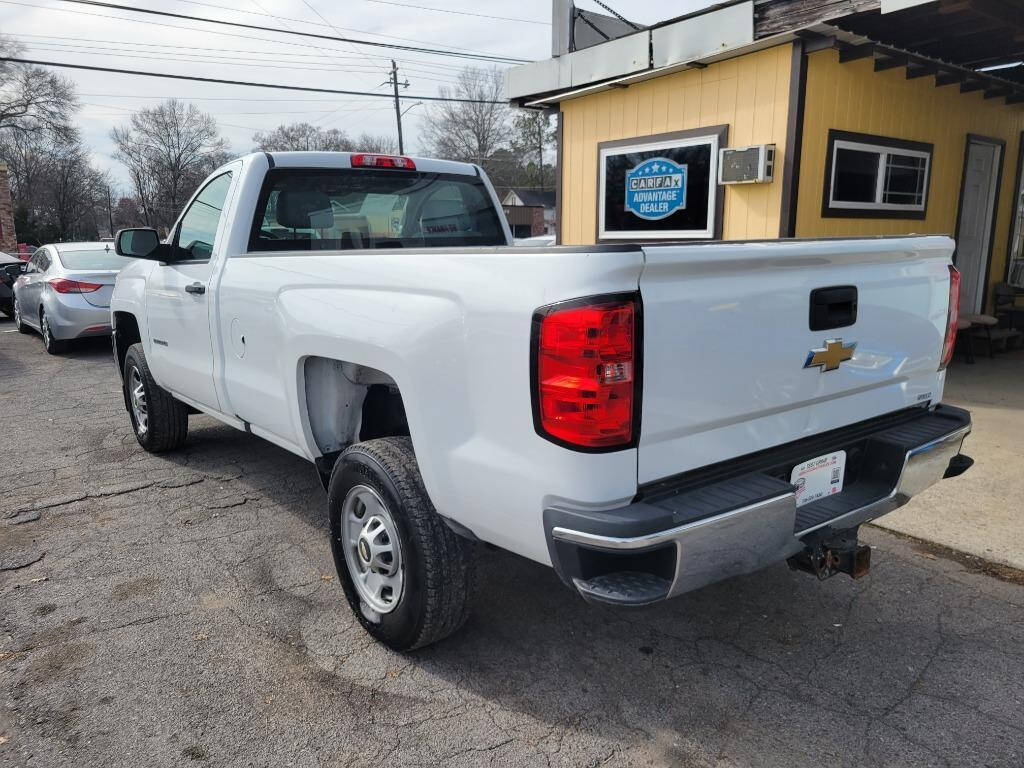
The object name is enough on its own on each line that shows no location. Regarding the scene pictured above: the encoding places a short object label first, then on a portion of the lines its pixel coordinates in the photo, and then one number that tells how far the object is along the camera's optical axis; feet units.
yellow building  23.17
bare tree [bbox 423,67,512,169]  166.20
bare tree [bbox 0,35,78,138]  141.08
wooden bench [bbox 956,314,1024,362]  28.45
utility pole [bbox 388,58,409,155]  125.90
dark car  42.09
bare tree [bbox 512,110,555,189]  176.65
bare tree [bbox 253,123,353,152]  151.02
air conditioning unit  23.99
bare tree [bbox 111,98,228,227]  181.16
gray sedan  32.73
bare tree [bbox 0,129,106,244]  165.89
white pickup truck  6.92
